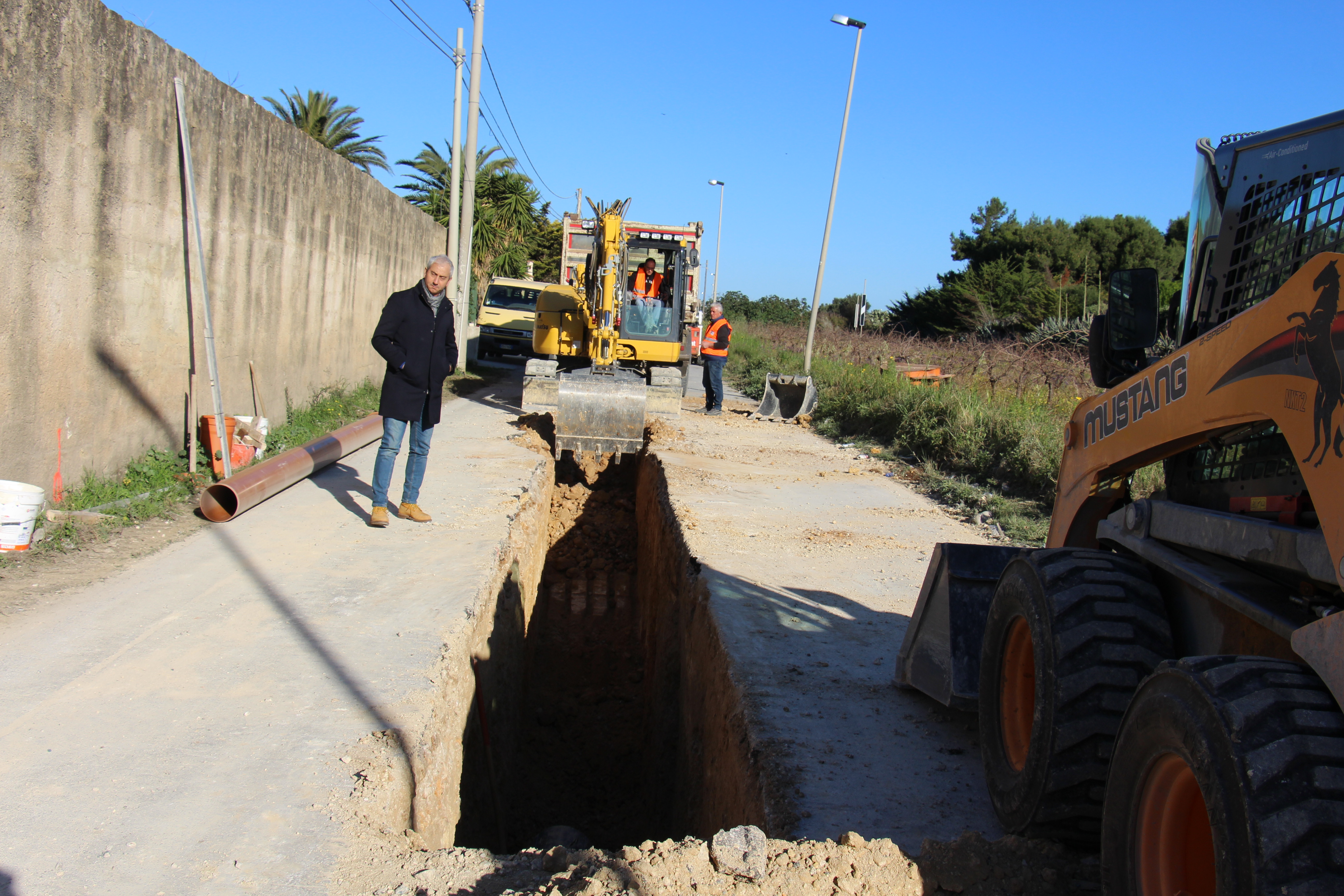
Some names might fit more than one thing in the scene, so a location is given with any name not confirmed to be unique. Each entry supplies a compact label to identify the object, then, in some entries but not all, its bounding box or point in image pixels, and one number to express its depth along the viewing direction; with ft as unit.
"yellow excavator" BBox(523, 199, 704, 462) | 34.86
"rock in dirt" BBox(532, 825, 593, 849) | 17.42
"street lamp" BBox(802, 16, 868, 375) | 61.62
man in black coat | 21.07
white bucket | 16.90
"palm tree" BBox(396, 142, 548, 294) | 108.68
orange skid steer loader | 5.91
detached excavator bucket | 54.44
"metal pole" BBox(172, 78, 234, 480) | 24.08
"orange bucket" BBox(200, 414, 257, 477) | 24.99
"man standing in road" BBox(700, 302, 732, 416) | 52.11
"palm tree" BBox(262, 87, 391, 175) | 105.60
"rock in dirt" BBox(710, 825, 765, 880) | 8.46
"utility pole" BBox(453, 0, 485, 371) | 61.00
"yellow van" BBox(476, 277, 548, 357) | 75.56
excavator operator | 44.93
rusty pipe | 21.63
